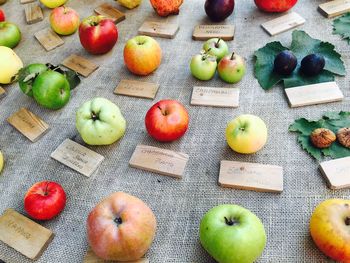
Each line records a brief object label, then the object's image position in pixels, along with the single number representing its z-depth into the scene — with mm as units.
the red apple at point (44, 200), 842
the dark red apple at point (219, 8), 1342
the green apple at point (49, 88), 1068
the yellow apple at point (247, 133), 894
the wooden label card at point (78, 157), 971
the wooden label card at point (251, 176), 874
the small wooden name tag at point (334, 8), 1333
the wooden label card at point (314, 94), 1046
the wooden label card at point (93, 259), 781
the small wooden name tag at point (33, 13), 1510
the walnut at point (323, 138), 919
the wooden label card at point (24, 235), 814
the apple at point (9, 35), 1363
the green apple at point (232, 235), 683
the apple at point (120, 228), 715
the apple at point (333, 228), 689
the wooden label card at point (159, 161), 938
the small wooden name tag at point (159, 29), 1371
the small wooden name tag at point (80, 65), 1266
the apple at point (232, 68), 1115
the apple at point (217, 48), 1174
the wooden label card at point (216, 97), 1096
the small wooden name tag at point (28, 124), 1079
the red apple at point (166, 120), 959
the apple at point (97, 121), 964
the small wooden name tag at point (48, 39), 1389
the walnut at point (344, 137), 916
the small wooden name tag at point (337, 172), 850
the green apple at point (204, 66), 1136
